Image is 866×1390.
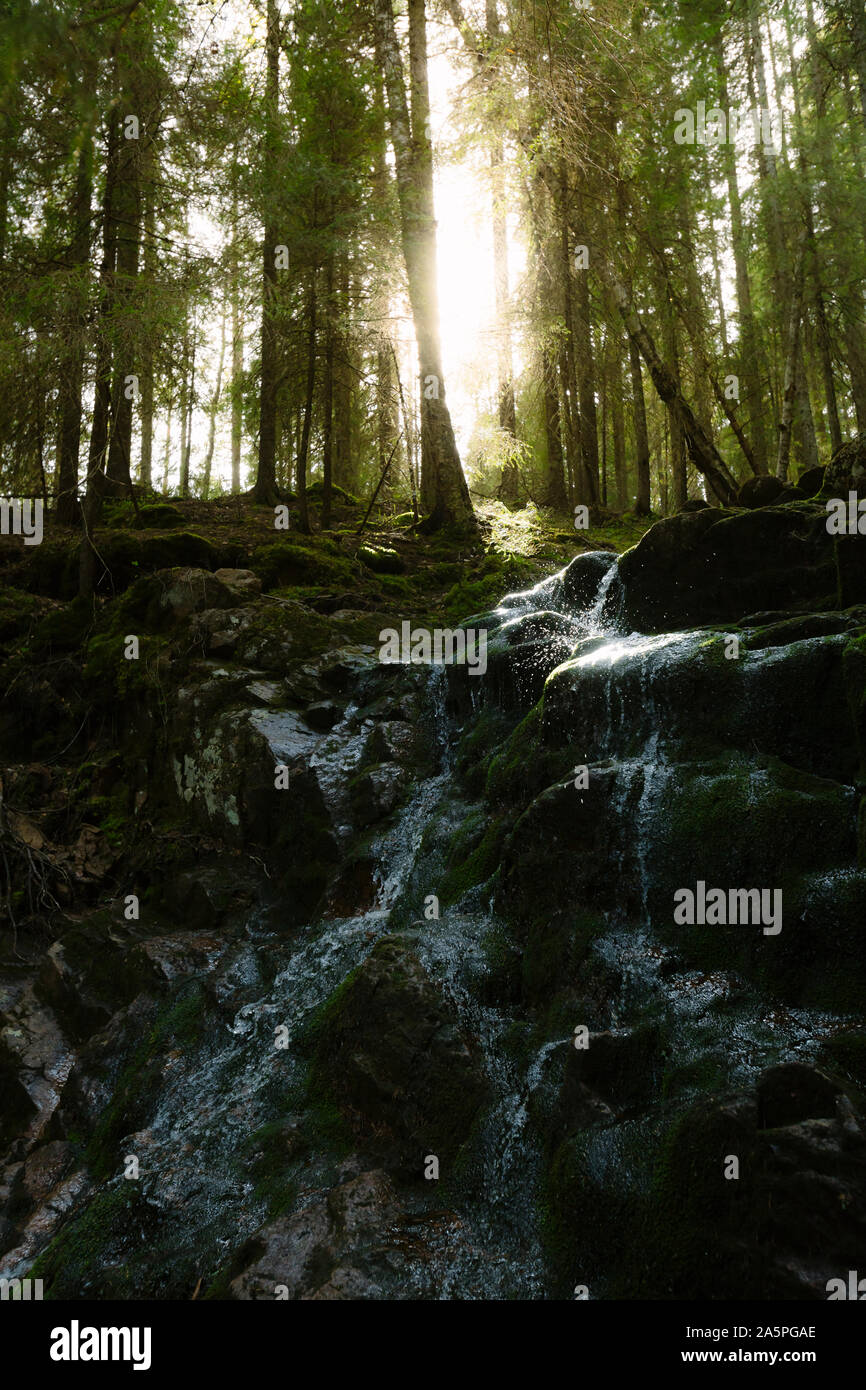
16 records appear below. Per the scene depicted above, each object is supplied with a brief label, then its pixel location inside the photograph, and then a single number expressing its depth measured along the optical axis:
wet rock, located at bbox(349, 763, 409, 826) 7.16
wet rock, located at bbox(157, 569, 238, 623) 9.44
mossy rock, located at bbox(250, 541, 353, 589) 10.98
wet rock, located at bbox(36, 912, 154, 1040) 6.09
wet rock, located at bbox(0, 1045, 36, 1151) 5.43
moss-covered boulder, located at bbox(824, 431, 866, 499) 7.14
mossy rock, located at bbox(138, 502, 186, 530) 13.07
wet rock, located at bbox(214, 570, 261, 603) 9.71
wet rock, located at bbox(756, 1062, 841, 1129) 3.22
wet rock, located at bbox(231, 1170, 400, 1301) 3.53
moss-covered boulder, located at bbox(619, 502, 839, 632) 7.30
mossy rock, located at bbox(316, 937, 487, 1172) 4.28
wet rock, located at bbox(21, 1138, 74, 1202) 4.92
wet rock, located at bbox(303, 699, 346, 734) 8.18
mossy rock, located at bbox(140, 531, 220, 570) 10.68
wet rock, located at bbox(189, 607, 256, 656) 8.91
